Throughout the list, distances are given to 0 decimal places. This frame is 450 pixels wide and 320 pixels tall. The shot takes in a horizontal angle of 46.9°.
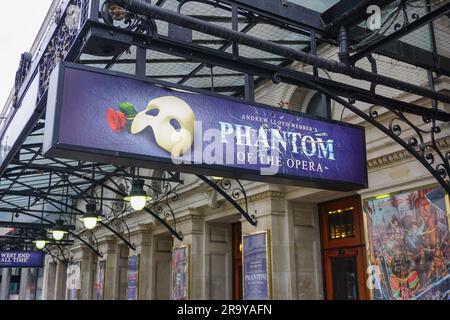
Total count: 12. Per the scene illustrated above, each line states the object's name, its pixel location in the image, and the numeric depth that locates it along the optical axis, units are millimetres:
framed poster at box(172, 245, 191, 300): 11000
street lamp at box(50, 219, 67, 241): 14427
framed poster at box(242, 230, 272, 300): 8789
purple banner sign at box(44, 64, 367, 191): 3678
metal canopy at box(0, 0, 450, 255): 4078
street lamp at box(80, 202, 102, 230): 11860
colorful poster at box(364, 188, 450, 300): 6277
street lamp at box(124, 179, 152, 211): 9195
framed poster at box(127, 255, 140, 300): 13398
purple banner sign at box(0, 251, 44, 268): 22078
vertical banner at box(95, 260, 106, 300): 16180
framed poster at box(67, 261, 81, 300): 19422
